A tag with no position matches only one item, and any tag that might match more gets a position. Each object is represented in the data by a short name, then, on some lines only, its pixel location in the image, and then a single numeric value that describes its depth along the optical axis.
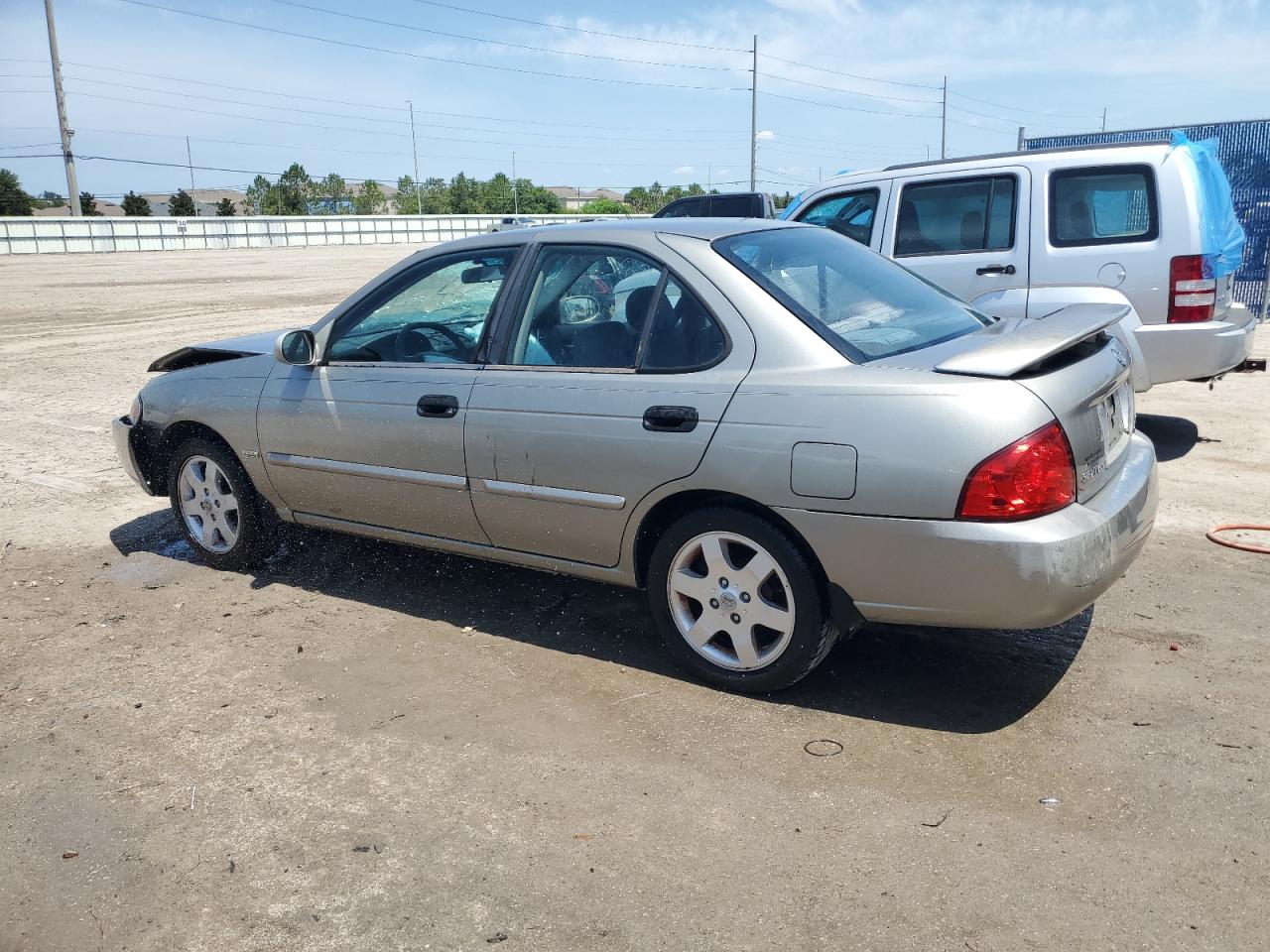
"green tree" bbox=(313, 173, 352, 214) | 91.38
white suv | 6.82
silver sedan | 3.29
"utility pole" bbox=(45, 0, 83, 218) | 56.28
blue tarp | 6.84
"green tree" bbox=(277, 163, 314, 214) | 89.69
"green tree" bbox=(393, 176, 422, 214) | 98.88
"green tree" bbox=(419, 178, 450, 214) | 100.88
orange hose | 5.12
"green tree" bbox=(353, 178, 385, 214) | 90.76
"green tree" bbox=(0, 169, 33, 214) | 76.62
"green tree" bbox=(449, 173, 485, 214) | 97.75
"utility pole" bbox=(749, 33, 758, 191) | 60.16
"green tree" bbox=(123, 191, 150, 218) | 76.94
